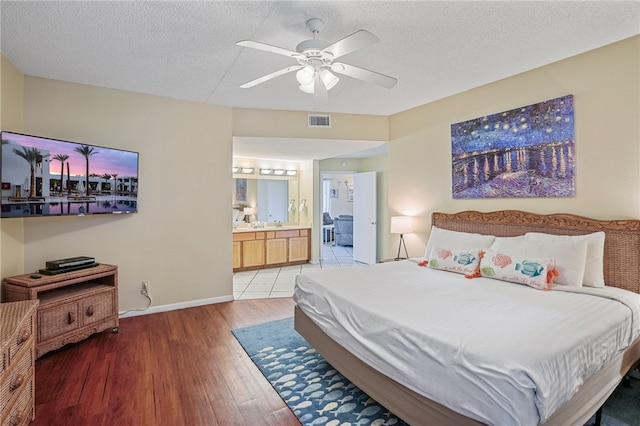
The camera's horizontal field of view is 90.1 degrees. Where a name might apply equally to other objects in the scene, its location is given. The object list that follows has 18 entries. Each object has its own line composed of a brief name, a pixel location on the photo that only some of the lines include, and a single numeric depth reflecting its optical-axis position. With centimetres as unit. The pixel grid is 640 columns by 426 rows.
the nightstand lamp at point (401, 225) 434
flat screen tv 253
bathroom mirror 660
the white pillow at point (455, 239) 323
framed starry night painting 291
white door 665
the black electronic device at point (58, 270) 287
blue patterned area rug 200
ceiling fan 194
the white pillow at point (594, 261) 253
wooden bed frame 166
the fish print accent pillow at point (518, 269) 251
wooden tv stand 266
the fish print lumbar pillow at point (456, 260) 299
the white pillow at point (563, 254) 251
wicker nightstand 158
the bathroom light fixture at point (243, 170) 641
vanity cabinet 603
